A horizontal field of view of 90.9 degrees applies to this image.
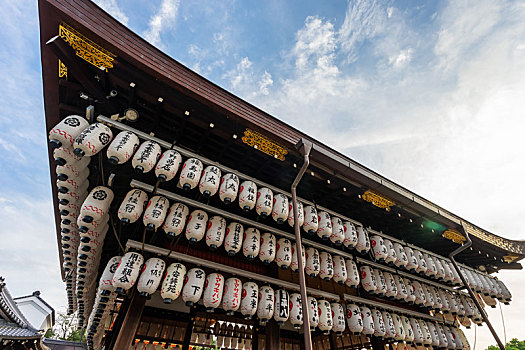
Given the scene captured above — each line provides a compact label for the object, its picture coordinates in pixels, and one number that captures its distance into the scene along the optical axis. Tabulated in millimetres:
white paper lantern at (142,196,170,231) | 5613
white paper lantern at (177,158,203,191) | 5801
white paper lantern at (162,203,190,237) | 5812
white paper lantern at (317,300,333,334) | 6961
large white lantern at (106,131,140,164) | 5270
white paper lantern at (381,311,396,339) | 8227
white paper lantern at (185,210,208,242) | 5984
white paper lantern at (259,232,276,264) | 6742
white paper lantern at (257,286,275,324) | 6355
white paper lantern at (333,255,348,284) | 7727
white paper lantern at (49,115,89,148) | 4945
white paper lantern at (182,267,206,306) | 5688
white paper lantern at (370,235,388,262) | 8547
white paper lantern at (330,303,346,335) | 7297
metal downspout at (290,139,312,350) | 4111
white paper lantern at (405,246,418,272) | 9211
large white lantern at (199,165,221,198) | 5922
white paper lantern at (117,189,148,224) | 5555
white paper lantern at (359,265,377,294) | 8398
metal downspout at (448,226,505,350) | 7455
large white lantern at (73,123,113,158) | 4926
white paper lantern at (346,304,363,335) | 7695
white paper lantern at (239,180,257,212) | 6434
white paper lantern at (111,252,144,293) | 5191
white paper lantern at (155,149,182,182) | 5621
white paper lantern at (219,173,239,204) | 6168
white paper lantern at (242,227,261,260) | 6551
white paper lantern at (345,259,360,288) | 7969
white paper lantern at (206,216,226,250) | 6176
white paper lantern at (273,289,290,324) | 6512
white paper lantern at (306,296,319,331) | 6734
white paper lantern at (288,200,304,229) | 7008
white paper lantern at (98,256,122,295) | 5608
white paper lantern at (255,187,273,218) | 6656
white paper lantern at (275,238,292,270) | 6797
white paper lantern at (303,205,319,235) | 7125
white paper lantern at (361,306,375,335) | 7855
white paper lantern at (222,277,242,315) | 6090
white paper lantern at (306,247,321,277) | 7273
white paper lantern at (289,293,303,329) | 6621
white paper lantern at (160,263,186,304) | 5473
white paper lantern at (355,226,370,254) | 8172
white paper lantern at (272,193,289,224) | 6832
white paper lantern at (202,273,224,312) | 5859
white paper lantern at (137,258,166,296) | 5391
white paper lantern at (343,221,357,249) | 7884
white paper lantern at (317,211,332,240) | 7395
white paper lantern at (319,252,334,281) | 7488
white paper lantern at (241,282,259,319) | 6207
